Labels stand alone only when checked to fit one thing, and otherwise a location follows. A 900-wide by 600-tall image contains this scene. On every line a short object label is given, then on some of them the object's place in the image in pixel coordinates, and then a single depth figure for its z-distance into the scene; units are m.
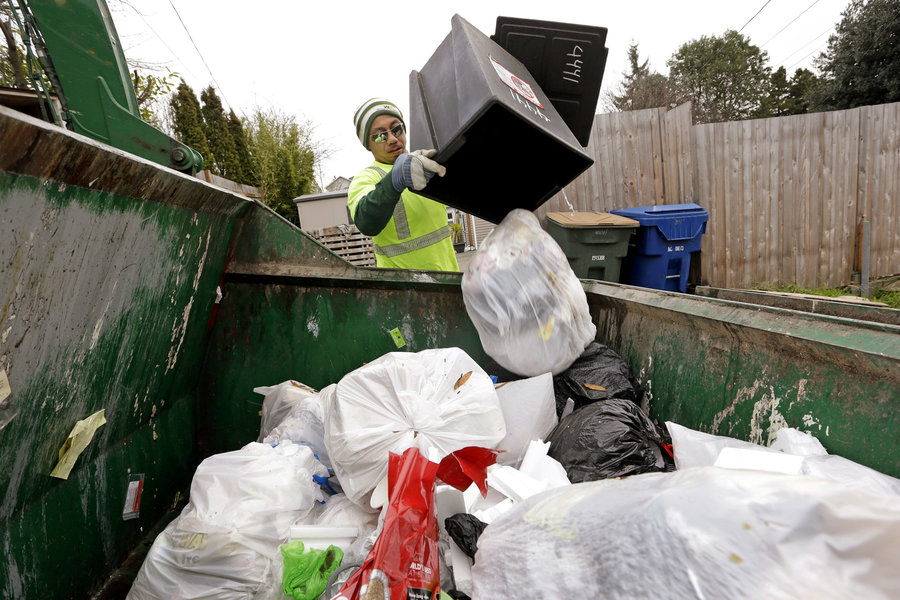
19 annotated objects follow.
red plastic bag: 0.93
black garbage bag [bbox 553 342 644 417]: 1.67
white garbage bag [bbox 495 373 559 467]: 1.60
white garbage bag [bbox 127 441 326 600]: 1.23
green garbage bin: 4.47
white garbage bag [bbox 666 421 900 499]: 0.91
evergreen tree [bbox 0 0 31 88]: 6.48
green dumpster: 0.99
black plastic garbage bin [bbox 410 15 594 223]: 1.67
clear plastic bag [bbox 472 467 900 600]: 0.47
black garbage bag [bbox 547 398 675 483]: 1.30
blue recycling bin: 4.67
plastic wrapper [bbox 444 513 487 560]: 1.12
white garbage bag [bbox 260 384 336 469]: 1.74
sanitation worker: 2.50
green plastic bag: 1.13
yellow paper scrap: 1.24
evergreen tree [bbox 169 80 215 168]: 13.23
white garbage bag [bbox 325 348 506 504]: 1.38
